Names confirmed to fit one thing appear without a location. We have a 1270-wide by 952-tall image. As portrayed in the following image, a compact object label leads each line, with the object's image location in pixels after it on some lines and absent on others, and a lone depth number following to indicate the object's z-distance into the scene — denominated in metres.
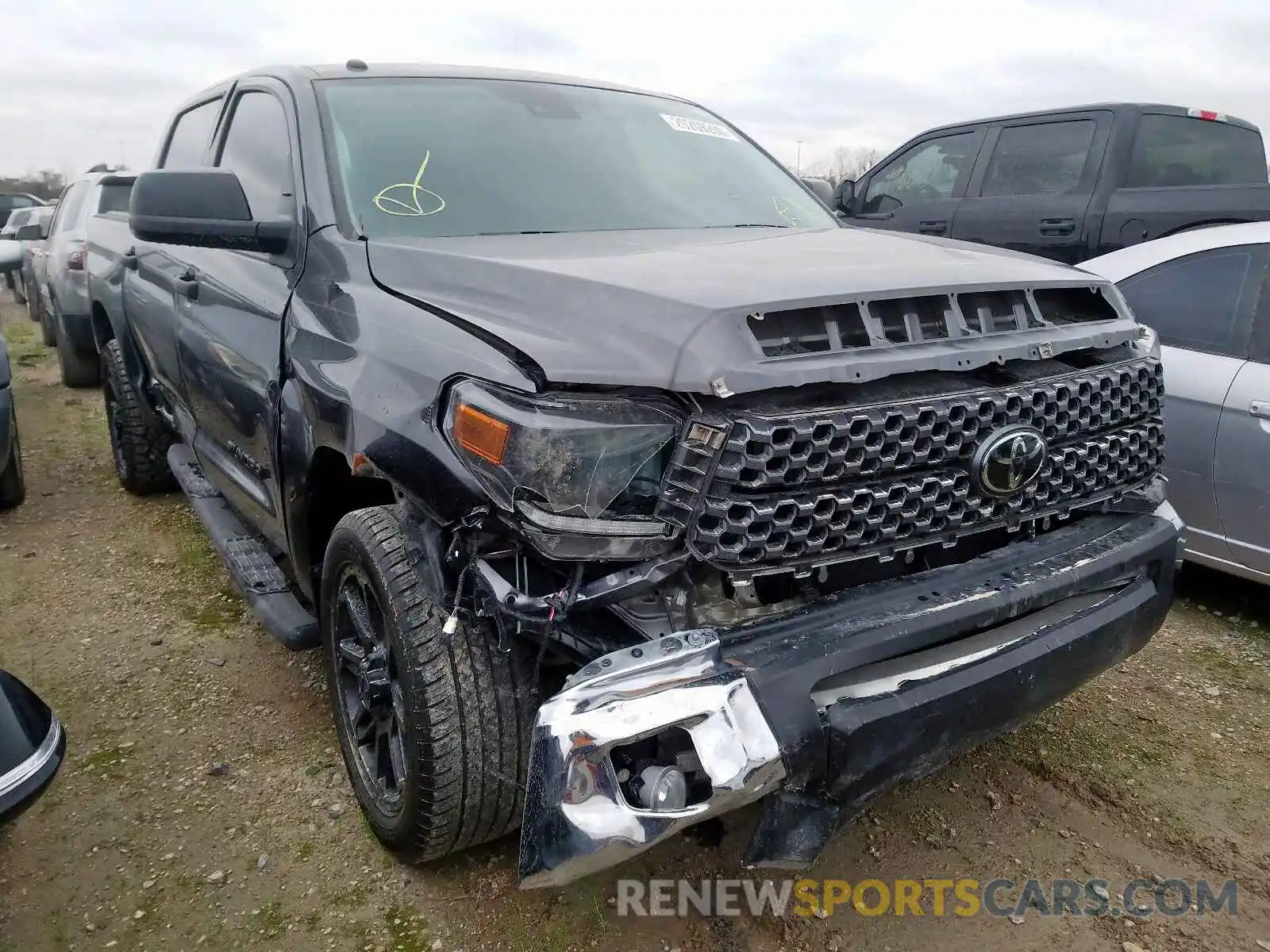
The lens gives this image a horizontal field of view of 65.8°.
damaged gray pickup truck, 1.77
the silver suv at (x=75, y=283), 7.94
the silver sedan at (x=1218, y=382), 3.53
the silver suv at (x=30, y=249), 10.63
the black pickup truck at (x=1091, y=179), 5.96
